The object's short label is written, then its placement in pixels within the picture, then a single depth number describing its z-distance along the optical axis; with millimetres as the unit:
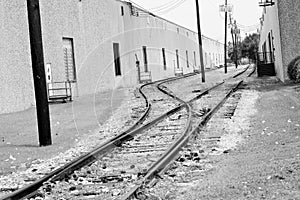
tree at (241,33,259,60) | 128175
